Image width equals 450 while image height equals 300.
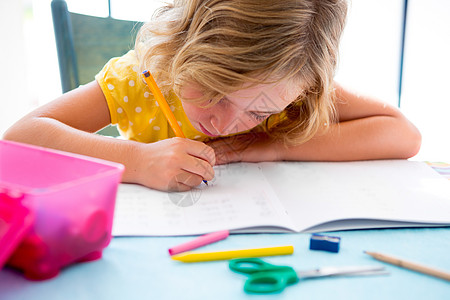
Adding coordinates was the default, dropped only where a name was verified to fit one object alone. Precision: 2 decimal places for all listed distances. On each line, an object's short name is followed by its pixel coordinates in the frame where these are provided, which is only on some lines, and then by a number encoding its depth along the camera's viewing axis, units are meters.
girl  0.52
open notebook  0.45
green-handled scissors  0.34
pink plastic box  0.31
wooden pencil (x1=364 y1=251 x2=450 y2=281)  0.36
